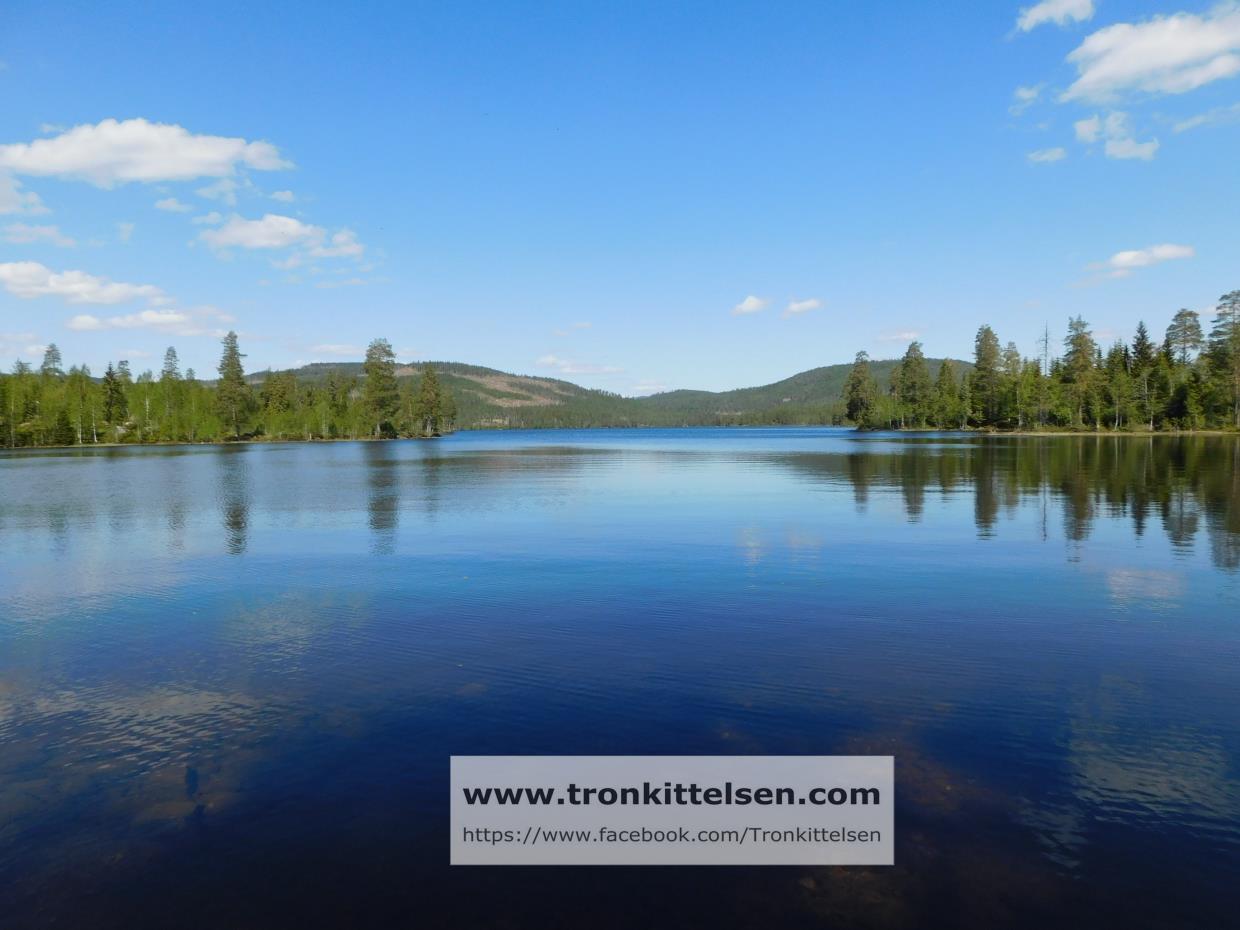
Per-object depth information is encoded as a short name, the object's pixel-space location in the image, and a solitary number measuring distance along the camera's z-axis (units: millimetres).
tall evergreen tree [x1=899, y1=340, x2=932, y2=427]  190875
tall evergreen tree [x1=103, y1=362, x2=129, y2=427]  167000
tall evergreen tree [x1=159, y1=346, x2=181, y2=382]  176375
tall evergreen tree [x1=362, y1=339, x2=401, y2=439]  173625
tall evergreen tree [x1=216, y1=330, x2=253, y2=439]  168500
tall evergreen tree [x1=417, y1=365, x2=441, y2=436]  193500
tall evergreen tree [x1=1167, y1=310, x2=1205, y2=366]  133375
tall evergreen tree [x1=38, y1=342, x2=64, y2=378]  190625
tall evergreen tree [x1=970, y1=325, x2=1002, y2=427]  161050
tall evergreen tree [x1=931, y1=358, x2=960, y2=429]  172500
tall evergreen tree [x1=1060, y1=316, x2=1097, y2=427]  133625
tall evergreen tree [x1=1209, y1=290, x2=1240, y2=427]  110875
